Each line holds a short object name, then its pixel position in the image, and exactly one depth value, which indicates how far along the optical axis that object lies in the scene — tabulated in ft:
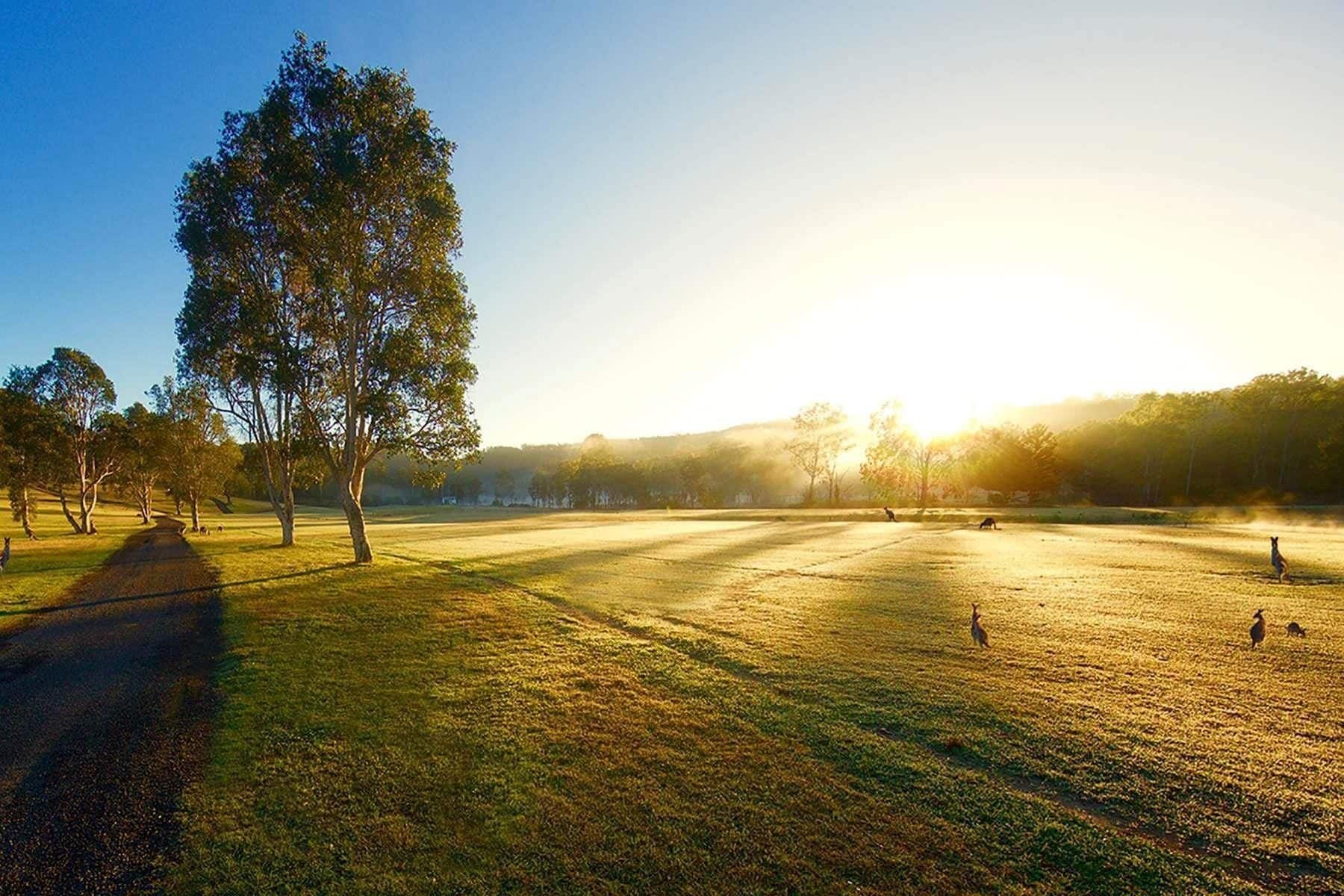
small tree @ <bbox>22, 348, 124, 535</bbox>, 176.24
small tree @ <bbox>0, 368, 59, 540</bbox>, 169.27
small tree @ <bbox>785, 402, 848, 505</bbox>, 332.39
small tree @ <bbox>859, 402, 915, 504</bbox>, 296.30
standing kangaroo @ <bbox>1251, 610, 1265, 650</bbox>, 38.75
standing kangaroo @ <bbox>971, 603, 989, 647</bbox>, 41.08
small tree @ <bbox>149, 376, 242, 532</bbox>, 193.88
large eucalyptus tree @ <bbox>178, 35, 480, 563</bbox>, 84.64
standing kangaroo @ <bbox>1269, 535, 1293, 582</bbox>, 62.59
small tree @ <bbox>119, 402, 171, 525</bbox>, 193.26
